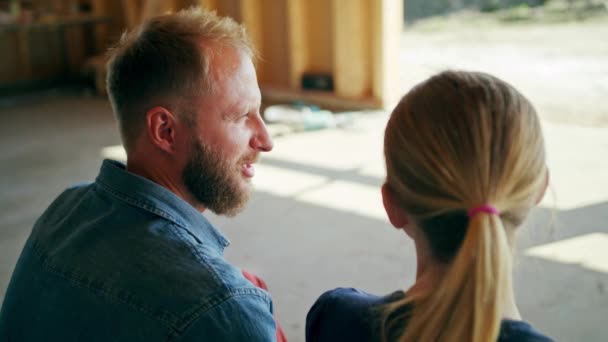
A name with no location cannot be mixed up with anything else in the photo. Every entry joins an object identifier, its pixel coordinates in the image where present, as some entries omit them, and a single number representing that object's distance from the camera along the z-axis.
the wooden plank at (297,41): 6.22
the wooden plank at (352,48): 5.76
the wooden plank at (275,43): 6.56
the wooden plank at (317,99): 5.85
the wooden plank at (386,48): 5.54
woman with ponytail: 0.92
